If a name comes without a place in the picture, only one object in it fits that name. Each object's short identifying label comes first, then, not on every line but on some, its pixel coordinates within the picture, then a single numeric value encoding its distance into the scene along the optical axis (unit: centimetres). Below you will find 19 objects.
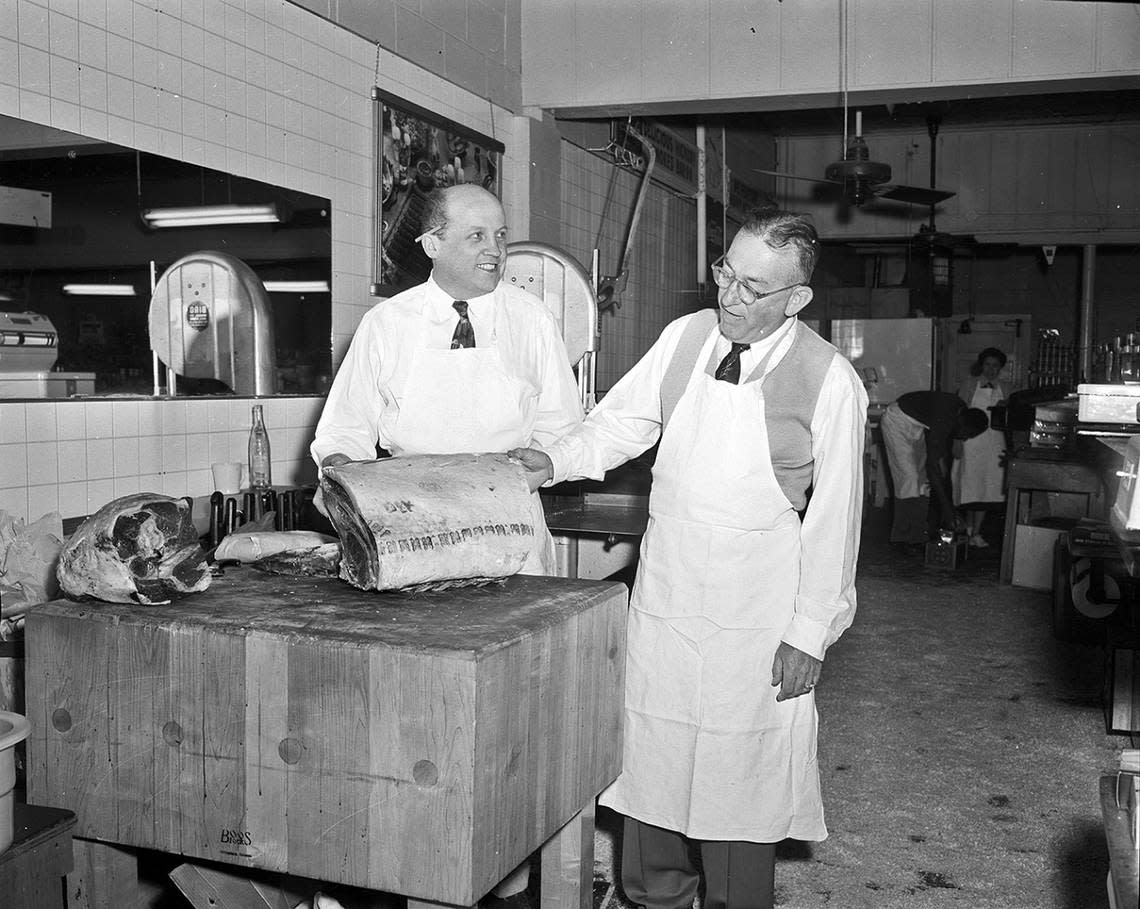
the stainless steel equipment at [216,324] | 400
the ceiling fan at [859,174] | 727
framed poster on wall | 534
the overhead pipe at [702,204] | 955
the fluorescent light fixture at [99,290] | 358
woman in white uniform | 916
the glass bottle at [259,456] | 438
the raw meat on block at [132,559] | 195
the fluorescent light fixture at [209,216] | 393
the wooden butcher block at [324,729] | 170
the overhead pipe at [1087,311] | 1266
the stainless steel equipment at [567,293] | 489
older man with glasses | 241
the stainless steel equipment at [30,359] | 334
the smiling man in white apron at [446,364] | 281
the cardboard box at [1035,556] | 721
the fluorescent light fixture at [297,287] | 454
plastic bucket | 175
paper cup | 426
